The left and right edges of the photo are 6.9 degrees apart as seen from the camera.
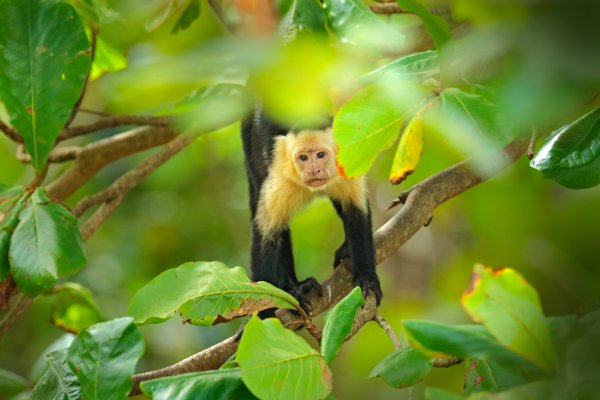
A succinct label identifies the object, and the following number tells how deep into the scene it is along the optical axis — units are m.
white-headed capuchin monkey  7.01
